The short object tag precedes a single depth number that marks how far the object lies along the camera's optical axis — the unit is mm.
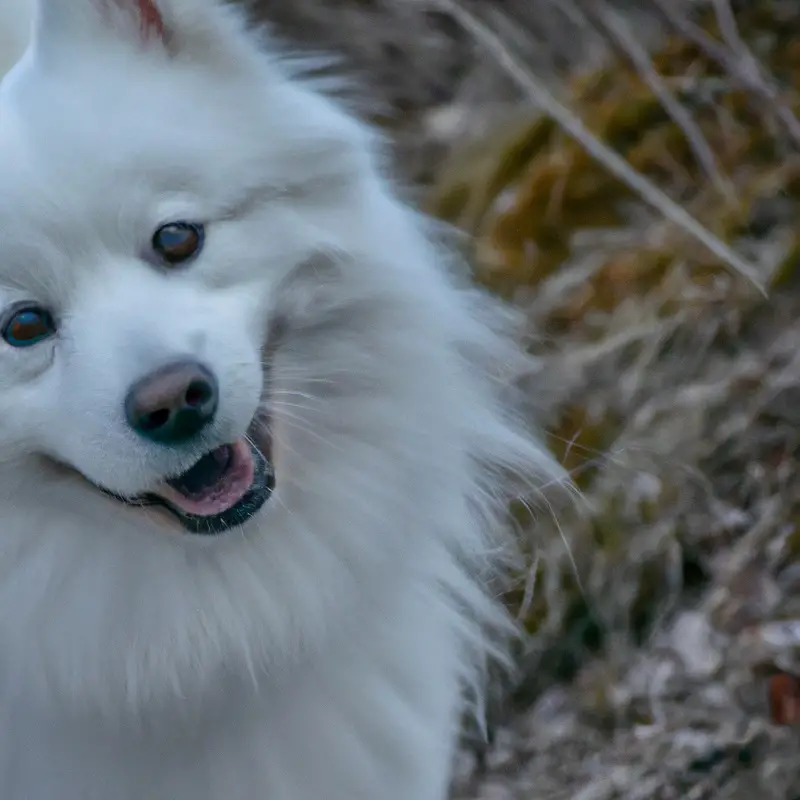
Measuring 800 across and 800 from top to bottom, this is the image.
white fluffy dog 3246
